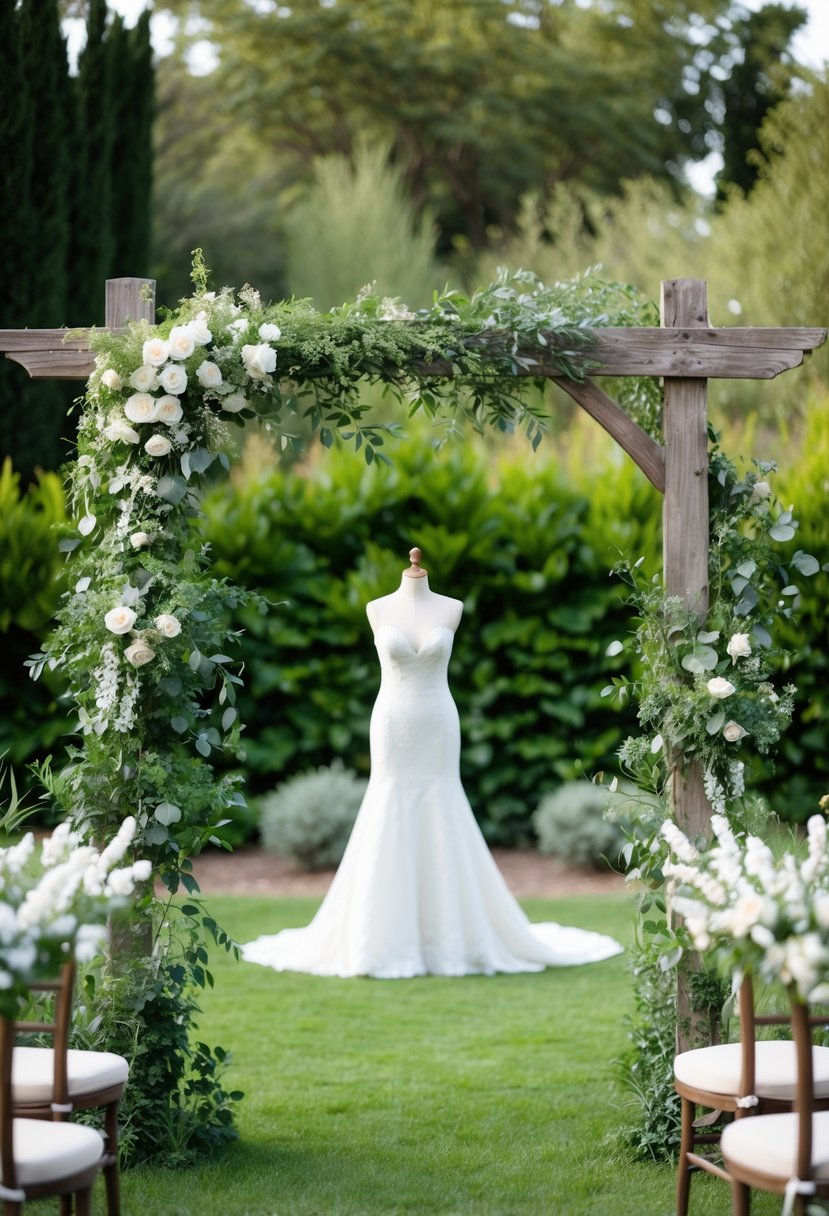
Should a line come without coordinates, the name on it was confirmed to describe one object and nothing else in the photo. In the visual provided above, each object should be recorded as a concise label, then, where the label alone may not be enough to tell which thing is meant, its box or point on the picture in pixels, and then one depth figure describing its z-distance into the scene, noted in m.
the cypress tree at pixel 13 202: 17.61
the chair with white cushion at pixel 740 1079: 5.71
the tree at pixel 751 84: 37.12
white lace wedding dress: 11.78
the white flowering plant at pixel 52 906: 4.73
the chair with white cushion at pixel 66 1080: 5.57
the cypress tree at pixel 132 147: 20.69
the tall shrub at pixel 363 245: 30.06
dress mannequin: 11.24
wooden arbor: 7.62
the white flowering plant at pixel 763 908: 4.61
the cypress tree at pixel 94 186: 19.75
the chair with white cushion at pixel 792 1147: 4.89
